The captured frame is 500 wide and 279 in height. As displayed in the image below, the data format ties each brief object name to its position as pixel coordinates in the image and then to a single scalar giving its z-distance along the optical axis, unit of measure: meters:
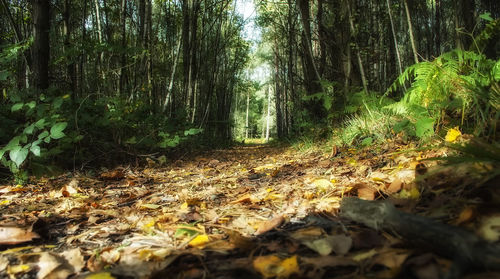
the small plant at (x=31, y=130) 2.13
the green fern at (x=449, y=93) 1.77
